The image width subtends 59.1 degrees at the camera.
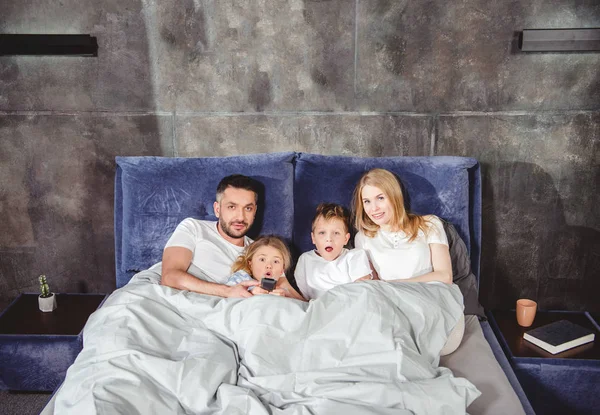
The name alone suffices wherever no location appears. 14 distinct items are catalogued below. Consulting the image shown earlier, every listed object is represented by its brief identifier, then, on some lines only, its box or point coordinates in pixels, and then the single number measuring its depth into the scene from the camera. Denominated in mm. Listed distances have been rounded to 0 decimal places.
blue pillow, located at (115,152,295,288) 2393
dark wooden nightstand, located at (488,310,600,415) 2086
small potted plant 2510
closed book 2150
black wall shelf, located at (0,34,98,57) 2572
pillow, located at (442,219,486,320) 2307
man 2270
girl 2223
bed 1507
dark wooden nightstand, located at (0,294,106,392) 2279
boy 2252
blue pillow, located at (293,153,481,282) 2359
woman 2238
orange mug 2348
